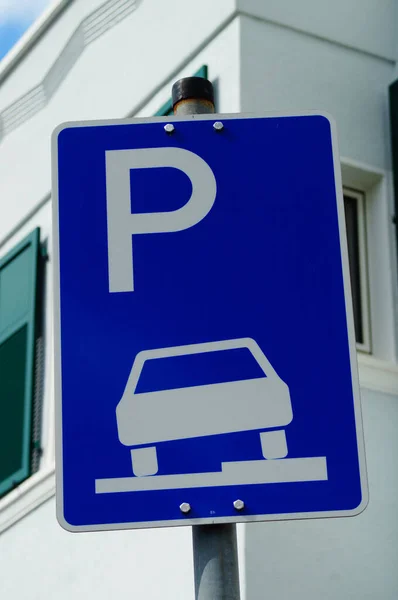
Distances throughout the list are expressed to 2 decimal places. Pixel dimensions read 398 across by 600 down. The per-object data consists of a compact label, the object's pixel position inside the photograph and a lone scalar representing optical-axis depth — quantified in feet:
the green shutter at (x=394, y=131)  29.89
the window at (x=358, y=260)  29.41
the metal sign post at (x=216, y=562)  10.61
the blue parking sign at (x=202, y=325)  11.66
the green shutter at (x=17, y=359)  34.76
